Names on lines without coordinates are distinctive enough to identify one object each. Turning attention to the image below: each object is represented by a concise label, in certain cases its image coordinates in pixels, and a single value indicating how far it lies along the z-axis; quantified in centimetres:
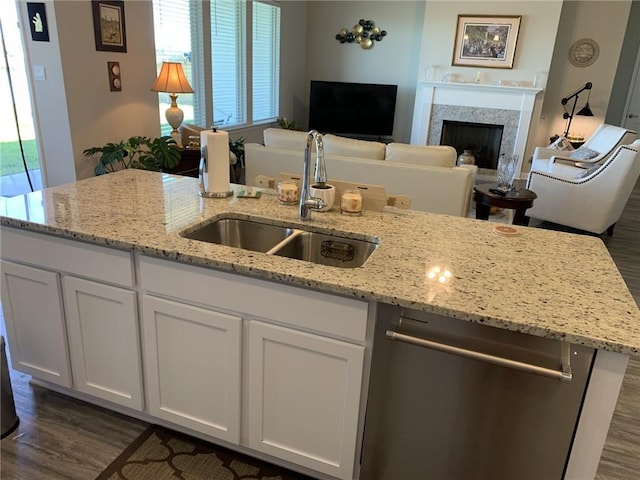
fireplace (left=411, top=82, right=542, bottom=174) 680
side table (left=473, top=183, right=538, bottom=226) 386
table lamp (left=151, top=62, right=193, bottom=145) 424
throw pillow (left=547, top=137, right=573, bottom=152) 619
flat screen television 752
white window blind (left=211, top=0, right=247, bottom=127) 579
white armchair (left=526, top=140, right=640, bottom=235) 423
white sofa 383
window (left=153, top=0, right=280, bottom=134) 511
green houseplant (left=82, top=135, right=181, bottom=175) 385
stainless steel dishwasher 131
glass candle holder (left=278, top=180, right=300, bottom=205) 213
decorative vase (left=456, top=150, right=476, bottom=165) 666
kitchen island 133
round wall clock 680
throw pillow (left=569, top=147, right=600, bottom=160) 526
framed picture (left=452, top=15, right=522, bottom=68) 658
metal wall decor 751
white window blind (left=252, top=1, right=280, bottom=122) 664
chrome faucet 183
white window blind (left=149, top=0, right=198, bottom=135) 485
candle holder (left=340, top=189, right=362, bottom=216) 203
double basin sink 186
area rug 181
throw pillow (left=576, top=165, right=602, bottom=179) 448
